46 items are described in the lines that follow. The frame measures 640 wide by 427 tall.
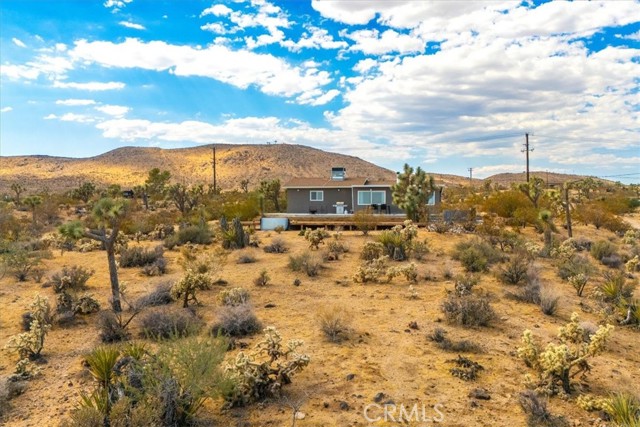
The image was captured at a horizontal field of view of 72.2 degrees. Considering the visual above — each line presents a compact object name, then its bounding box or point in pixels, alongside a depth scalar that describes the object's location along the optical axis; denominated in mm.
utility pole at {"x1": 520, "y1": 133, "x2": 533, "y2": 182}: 46188
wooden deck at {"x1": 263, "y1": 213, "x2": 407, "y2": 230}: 29469
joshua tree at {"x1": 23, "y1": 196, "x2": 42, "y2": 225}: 34422
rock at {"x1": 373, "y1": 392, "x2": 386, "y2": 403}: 6873
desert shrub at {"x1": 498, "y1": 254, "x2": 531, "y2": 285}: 14281
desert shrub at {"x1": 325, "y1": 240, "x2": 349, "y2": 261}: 18527
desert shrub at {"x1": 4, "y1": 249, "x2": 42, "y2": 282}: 15578
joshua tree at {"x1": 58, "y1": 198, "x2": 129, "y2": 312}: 11180
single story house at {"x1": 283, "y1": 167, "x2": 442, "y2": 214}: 35031
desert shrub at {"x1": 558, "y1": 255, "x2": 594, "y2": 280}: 15102
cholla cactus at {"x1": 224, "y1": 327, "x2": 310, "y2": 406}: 6863
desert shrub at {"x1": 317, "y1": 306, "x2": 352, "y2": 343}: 9520
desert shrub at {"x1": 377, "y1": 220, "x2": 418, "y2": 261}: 18230
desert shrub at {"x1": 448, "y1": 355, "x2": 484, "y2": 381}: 7648
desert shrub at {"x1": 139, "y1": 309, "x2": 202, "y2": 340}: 9547
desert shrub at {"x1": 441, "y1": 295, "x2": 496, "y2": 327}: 10330
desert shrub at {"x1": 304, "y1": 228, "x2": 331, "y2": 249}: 20500
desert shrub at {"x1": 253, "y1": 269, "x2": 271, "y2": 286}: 14266
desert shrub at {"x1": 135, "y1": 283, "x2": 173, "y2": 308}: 11766
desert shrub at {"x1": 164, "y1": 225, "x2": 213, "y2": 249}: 22695
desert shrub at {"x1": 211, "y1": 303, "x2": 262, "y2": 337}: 9758
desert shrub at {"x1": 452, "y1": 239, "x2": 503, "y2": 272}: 15992
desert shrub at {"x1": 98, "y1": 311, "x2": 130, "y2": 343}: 9531
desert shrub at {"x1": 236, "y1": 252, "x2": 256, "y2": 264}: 18000
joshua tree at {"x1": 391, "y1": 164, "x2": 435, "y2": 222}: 29031
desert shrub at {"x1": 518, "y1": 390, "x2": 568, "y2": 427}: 6227
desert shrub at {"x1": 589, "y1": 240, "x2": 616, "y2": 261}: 19406
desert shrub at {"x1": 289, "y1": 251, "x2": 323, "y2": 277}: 15555
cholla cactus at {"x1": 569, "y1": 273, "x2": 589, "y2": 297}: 13455
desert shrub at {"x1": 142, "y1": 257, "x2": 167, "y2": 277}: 16061
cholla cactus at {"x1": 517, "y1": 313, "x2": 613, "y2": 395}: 7258
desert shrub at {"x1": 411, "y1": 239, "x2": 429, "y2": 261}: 18525
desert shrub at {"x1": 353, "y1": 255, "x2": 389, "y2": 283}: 14656
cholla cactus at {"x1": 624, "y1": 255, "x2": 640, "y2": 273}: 16953
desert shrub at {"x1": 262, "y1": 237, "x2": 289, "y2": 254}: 20344
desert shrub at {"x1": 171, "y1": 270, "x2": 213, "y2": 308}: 11953
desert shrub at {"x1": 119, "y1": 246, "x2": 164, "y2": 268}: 17594
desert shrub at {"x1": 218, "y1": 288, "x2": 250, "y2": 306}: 11605
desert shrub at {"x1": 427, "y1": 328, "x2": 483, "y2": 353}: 8867
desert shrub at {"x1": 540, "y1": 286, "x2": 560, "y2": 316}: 11266
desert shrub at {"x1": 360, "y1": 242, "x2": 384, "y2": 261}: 18172
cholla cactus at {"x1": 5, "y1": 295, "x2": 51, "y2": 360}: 8648
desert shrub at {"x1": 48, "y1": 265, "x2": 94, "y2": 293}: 13508
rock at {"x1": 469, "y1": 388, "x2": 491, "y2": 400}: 6994
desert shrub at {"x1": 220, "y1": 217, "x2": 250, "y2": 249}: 21578
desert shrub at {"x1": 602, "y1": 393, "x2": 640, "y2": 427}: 5975
